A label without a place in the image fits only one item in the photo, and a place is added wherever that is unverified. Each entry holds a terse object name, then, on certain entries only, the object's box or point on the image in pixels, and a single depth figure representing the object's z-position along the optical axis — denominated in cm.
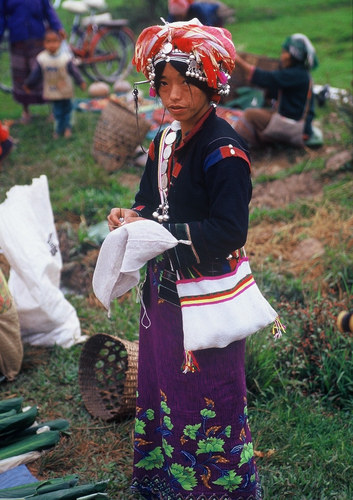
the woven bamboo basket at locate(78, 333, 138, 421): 333
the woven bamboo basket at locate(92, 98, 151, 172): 659
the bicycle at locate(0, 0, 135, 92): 1010
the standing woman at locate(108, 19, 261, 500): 204
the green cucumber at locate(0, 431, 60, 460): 282
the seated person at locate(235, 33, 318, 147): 645
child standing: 731
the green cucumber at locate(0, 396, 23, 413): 293
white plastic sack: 363
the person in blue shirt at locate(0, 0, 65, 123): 761
